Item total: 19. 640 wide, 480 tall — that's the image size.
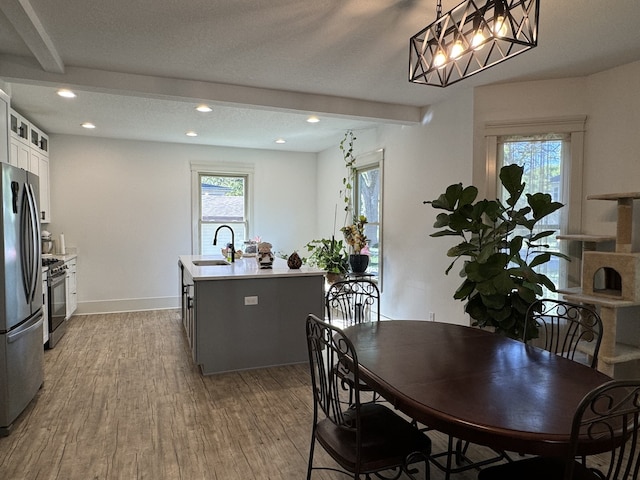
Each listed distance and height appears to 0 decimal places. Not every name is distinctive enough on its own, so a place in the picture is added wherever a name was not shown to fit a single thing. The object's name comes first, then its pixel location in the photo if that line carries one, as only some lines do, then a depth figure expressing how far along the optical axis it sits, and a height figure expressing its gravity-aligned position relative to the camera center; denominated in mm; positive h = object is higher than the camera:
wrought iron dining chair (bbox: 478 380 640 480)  1153 -657
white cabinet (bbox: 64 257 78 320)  5176 -854
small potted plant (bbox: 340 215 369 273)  5035 -282
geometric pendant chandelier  1552 +807
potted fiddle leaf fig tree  2857 -216
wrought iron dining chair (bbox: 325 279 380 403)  1913 -711
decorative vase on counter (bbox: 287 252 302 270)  4020 -371
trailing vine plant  5766 +805
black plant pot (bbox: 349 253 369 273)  5027 -455
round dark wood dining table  1284 -627
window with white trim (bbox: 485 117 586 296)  3420 +574
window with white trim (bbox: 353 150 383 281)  5203 +368
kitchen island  3572 -825
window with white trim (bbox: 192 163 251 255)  6523 +298
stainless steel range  4262 -849
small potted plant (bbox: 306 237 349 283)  5270 -462
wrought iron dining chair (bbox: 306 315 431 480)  1598 -916
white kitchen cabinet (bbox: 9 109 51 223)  4148 +819
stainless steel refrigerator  2600 -516
